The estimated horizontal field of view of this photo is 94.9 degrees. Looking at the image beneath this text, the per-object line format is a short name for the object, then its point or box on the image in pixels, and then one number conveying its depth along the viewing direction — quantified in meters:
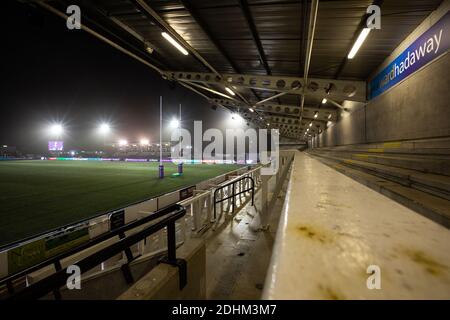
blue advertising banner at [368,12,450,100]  4.11
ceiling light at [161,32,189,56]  6.72
